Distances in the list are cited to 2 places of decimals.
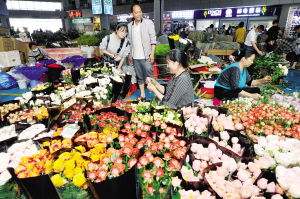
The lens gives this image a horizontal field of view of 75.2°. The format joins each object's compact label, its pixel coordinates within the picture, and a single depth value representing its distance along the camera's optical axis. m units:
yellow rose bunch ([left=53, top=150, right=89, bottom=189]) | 0.96
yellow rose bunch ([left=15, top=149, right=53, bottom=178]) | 1.08
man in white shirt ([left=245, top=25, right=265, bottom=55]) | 6.17
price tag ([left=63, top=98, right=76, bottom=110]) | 2.02
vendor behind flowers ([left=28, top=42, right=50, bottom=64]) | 6.16
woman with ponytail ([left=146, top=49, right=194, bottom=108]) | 2.32
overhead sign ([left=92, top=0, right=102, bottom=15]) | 14.84
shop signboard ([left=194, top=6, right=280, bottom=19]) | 12.39
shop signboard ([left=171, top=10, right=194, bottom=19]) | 16.98
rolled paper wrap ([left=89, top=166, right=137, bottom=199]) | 0.93
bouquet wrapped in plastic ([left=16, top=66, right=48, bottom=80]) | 3.93
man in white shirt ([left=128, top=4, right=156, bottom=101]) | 3.93
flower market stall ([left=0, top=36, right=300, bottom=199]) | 0.96
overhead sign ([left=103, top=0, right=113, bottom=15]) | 15.02
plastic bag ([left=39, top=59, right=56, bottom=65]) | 5.09
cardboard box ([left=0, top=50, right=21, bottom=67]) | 6.08
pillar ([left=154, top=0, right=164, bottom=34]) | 7.86
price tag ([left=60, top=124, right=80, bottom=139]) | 1.40
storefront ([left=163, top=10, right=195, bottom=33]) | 16.98
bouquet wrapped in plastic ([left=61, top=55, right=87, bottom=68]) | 4.82
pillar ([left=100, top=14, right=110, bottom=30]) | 15.39
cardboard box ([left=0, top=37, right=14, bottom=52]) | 5.97
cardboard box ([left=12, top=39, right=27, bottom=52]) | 6.71
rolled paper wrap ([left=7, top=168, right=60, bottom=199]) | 1.02
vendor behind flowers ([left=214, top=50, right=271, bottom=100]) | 2.87
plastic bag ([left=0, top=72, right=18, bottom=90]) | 5.25
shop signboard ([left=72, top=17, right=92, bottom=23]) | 28.15
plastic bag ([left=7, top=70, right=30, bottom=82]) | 5.31
